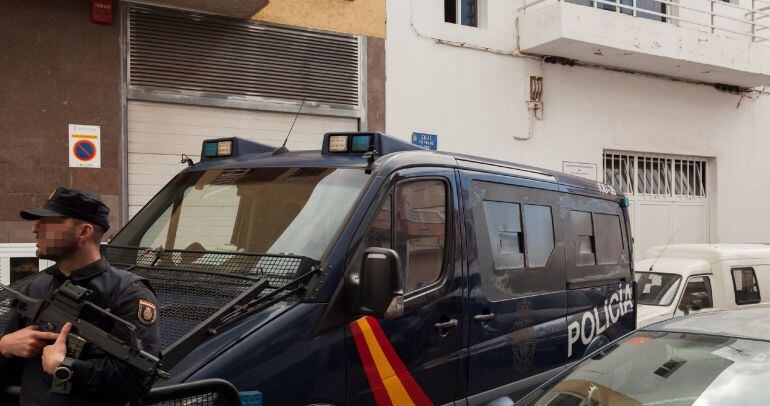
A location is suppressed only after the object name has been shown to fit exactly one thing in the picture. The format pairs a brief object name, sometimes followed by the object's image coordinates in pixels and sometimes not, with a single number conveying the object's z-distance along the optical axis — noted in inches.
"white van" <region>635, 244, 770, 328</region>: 341.4
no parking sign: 350.6
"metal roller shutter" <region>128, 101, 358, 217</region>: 371.9
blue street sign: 449.4
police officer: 96.7
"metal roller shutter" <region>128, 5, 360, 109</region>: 372.5
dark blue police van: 133.4
